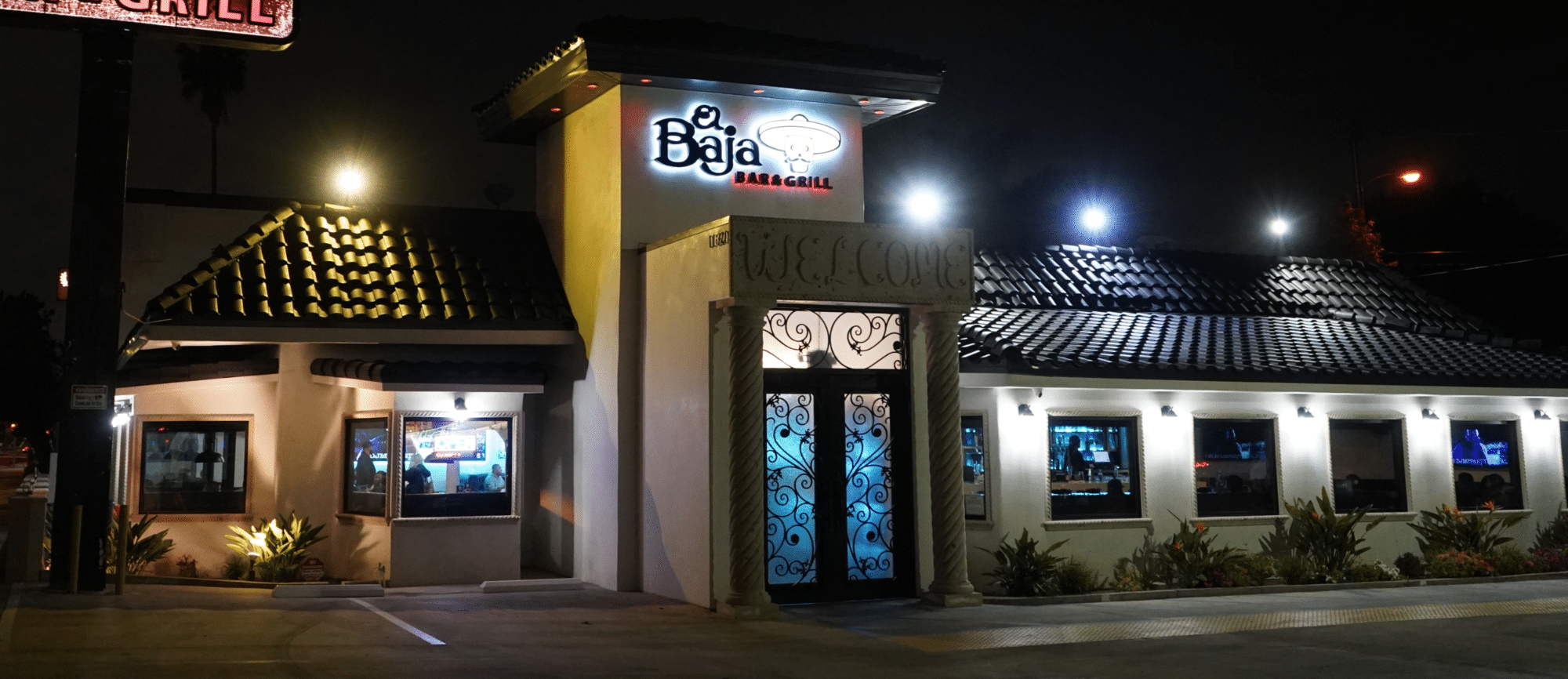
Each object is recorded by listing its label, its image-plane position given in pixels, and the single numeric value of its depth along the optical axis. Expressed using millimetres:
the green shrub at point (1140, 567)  15477
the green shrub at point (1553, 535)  18812
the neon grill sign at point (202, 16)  13320
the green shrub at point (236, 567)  16031
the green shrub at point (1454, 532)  17672
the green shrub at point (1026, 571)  14844
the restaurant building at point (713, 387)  13438
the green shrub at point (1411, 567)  17297
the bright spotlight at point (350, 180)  18328
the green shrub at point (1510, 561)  17188
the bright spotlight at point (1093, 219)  25984
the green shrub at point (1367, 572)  16422
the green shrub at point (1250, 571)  15828
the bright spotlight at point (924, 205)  20000
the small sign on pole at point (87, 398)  13383
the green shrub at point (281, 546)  15617
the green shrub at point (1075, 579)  14844
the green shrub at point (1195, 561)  15695
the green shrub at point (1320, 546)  16266
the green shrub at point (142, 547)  15461
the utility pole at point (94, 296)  13375
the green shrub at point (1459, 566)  16953
